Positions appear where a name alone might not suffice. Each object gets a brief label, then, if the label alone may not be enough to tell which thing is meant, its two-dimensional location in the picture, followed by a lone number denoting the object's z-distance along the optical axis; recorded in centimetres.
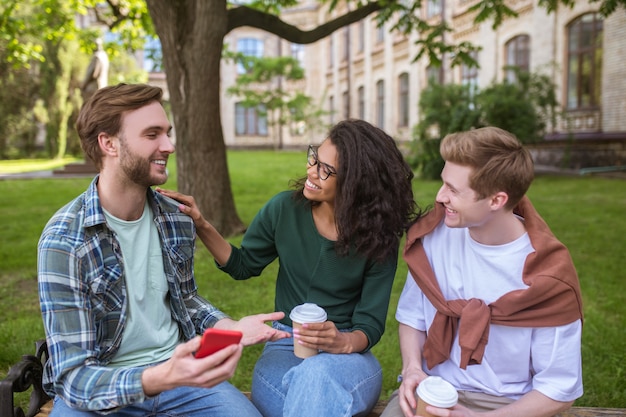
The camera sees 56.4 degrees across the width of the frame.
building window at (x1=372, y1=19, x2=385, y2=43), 2979
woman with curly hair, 236
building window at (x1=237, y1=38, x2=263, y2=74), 4397
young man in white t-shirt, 194
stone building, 1617
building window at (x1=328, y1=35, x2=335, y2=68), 3675
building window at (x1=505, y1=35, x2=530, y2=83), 1934
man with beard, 184
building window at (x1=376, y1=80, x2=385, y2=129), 3080
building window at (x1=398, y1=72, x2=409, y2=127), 2803
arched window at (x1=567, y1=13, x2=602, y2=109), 1645
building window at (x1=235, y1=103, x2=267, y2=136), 4397
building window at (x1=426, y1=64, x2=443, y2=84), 2414
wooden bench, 196
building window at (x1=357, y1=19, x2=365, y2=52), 3259
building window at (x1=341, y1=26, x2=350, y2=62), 3409
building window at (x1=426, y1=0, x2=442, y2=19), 2418
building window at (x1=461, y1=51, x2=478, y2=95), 2205
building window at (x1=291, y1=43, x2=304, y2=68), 4119
